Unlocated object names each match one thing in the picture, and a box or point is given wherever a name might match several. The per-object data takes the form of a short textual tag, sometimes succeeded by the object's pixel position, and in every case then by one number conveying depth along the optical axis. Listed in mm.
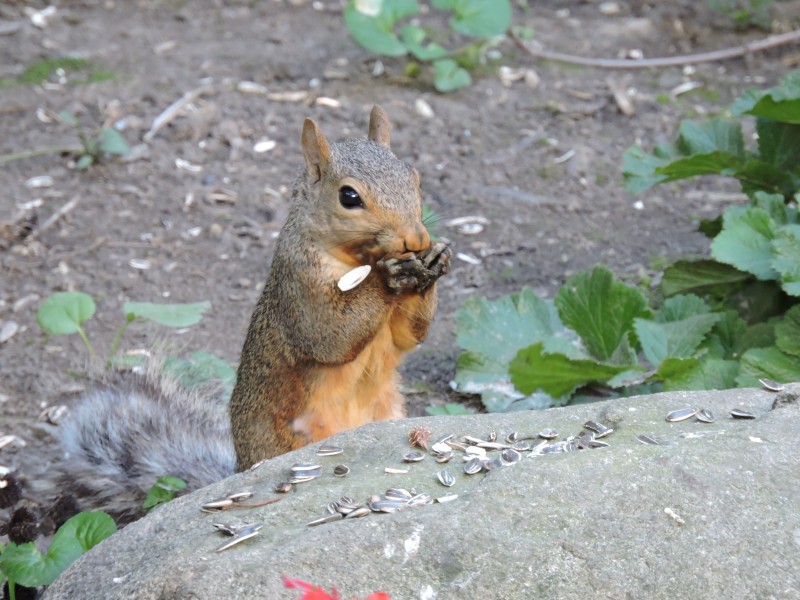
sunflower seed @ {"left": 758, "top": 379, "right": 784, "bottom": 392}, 4245
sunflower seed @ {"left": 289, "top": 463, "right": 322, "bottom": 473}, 3893
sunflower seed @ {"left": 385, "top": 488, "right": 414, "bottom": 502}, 3564
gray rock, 3094
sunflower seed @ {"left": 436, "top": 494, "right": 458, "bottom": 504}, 3518
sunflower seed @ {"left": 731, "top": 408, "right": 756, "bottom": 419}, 3965
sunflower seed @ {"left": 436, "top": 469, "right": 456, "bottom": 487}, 3687
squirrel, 4828
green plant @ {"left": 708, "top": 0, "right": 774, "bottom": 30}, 11453
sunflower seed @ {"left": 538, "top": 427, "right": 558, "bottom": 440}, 3988
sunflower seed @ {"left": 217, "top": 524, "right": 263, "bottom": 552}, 3381
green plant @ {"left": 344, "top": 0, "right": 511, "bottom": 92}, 9898
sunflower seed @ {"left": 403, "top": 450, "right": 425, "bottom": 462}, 3883
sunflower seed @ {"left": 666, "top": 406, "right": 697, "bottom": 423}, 4000
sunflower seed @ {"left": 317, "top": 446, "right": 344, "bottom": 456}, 4012
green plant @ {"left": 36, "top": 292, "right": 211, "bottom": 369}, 6000
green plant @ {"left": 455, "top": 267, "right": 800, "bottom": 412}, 5734
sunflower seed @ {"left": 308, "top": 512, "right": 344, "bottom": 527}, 3455
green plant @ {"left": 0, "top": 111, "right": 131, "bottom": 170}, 9281
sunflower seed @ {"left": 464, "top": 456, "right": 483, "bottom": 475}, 3744
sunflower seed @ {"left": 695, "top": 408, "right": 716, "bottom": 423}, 3963
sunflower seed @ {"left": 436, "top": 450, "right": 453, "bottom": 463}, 3867
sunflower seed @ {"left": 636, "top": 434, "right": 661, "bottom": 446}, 3760
